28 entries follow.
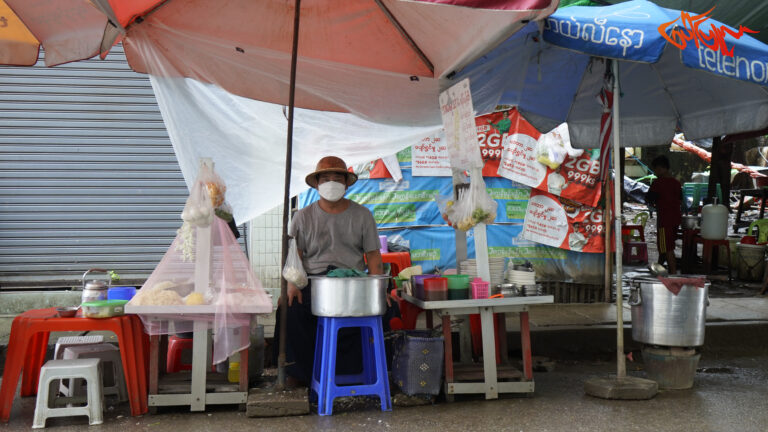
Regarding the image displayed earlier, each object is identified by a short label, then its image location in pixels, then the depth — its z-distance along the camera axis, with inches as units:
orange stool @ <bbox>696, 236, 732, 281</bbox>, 409.1
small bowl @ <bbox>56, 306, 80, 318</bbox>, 172.7
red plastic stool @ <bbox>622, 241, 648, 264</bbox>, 450.3
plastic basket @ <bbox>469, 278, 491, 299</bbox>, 186.1
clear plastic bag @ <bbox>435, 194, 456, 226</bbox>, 200.2
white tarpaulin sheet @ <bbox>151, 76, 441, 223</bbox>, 194.9
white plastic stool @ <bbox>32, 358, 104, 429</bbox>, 162.4
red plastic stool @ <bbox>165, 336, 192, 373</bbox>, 202.7
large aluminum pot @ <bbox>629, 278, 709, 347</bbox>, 198.2
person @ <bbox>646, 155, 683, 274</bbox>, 408.8
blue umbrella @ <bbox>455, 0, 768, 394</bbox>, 173.6
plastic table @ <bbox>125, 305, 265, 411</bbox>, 169.5
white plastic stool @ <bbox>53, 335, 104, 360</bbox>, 194.2
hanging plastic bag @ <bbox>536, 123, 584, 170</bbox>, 319.6
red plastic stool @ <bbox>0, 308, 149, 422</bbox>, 167.3
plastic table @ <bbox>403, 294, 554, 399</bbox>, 184.7
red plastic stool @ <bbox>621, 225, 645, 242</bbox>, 448.9
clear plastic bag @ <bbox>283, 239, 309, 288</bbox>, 180.1
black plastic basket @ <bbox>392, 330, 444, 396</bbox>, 183.8
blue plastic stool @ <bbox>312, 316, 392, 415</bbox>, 173.8
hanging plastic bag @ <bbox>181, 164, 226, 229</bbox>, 170.7
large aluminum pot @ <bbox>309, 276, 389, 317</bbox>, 171.8
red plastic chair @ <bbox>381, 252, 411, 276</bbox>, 283.9
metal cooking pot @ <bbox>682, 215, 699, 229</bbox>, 435.5
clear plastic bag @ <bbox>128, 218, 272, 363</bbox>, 168.4
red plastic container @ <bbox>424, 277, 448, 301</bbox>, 182.2
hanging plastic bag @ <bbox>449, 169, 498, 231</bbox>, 187.2
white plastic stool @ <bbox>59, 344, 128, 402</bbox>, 187.3
